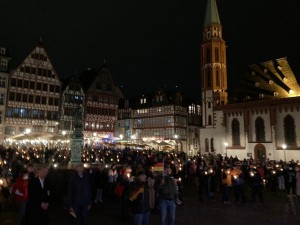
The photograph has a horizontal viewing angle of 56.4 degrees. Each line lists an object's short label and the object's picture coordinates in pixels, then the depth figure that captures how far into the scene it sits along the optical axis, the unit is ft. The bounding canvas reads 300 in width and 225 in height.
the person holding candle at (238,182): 42.96
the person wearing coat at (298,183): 45.37
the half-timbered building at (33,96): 135.33
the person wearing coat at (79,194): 21.81
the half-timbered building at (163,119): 193.26
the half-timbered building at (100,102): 169.25
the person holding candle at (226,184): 42.98
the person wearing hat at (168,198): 25.27
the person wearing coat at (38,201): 19.44
